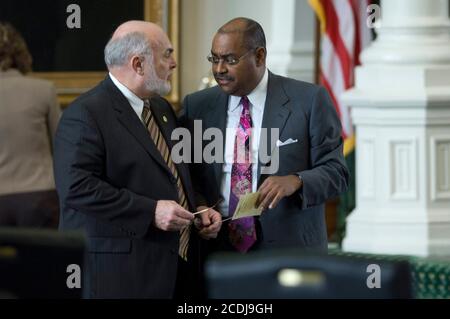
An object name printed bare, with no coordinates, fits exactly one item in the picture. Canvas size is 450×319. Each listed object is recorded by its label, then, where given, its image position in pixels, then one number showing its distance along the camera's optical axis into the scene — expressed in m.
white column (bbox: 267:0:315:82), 11.68
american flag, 11.09
